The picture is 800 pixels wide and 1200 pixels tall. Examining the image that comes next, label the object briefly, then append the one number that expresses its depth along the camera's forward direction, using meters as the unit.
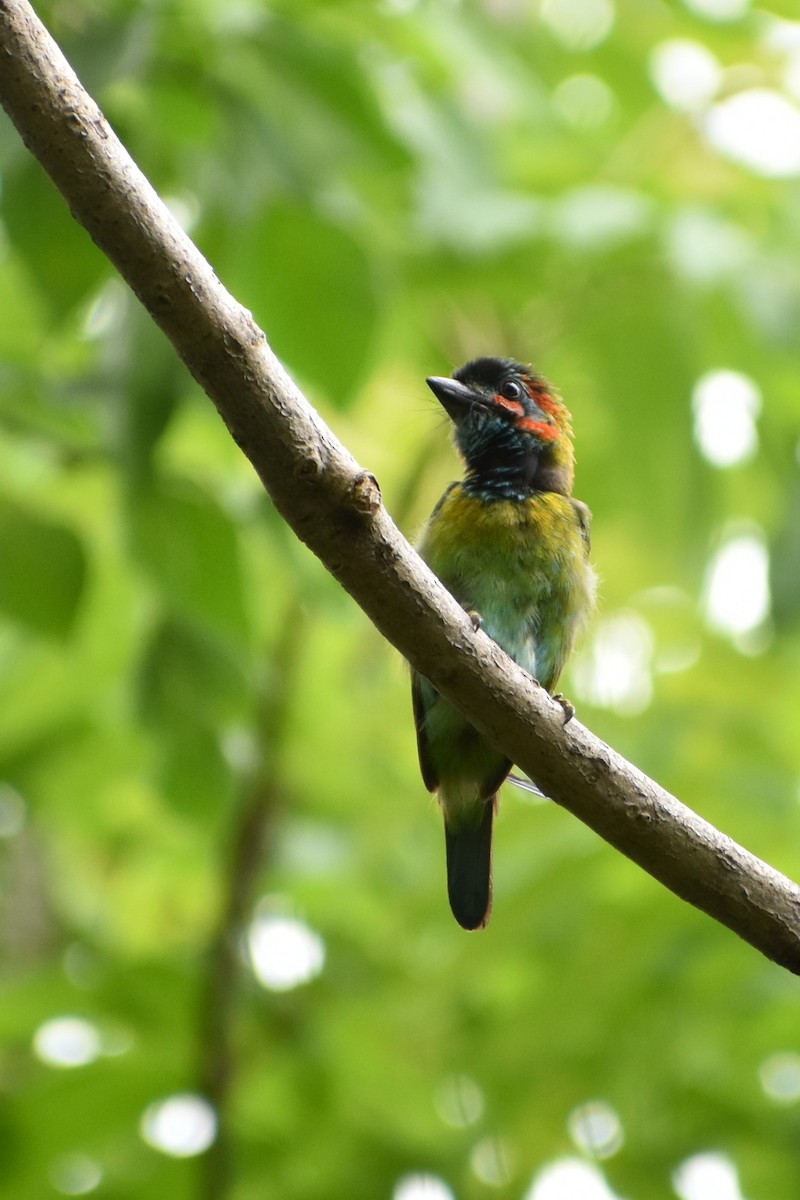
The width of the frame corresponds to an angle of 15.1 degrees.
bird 7.16
